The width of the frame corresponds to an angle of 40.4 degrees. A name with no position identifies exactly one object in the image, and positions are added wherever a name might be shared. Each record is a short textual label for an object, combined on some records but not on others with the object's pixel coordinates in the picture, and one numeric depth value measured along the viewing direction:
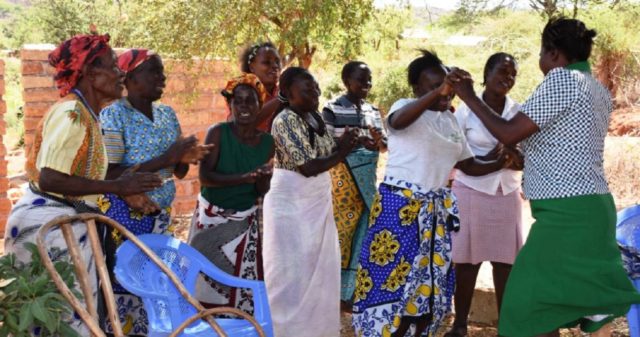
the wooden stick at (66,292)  2.84
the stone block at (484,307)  5.89
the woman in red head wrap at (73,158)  3.56
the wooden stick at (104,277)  3.13
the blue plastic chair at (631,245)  4.40
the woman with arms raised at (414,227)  4.71
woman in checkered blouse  3.89
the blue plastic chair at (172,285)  3.73
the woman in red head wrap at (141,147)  4.37
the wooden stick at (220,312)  3.31
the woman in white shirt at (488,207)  5.35
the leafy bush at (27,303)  2.74
